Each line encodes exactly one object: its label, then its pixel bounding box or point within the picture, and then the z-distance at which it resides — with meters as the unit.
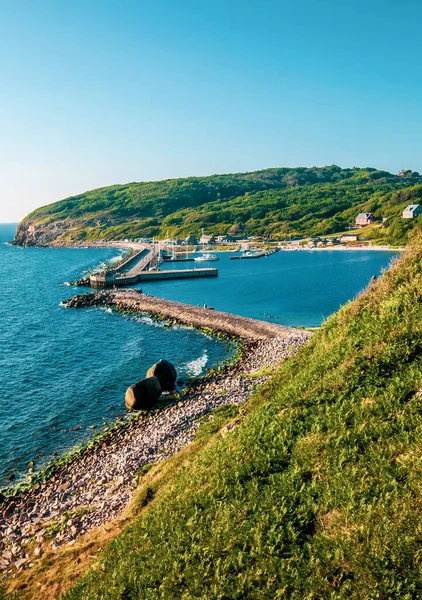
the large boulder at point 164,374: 33.34
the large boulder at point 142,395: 30.25
